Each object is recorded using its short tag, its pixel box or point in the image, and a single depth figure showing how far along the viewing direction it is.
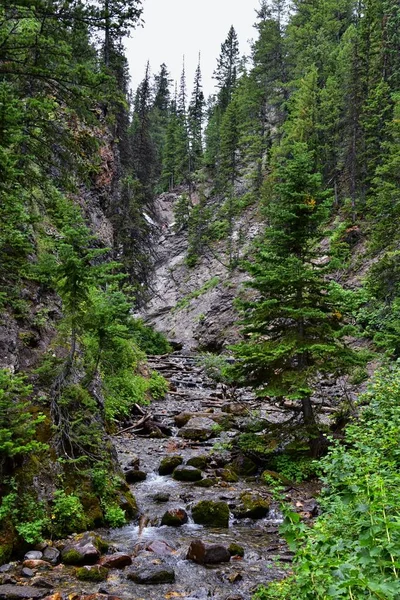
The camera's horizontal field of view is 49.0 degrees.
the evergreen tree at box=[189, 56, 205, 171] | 66.47
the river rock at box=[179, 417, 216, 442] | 14.98
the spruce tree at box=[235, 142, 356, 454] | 10.98
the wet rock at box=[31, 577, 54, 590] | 5.79
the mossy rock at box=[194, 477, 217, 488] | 10.86
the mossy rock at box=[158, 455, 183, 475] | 11.66
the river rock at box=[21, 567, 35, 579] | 5.99
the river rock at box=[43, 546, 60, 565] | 6.47
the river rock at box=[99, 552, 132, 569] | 6.69
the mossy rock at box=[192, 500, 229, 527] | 8.80
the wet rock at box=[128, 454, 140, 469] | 11.68
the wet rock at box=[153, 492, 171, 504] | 9.80
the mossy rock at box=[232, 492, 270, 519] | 9.16
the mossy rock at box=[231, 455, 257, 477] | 11.85
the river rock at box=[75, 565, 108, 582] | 6.20
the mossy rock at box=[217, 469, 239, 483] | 11.22
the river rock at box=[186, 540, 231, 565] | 7.08
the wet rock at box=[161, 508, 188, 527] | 8.66
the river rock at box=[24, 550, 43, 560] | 6.43
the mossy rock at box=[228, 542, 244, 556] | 7.33
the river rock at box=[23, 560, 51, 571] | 6.25
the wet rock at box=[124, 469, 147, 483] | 10.91
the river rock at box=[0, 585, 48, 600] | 5.40
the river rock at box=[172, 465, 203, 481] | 11.24
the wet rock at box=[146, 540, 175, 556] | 7.32
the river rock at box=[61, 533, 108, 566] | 6.55
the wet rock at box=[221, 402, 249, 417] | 17.73
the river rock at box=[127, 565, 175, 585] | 6.38
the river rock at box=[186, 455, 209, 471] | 12.15
